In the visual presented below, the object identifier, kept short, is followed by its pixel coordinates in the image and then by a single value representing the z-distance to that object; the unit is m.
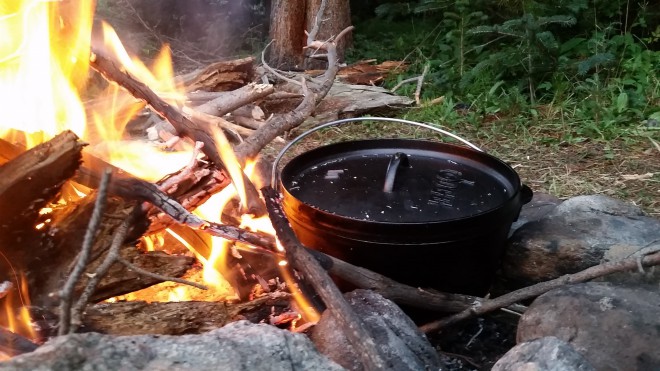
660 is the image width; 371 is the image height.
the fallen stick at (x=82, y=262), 1.12
